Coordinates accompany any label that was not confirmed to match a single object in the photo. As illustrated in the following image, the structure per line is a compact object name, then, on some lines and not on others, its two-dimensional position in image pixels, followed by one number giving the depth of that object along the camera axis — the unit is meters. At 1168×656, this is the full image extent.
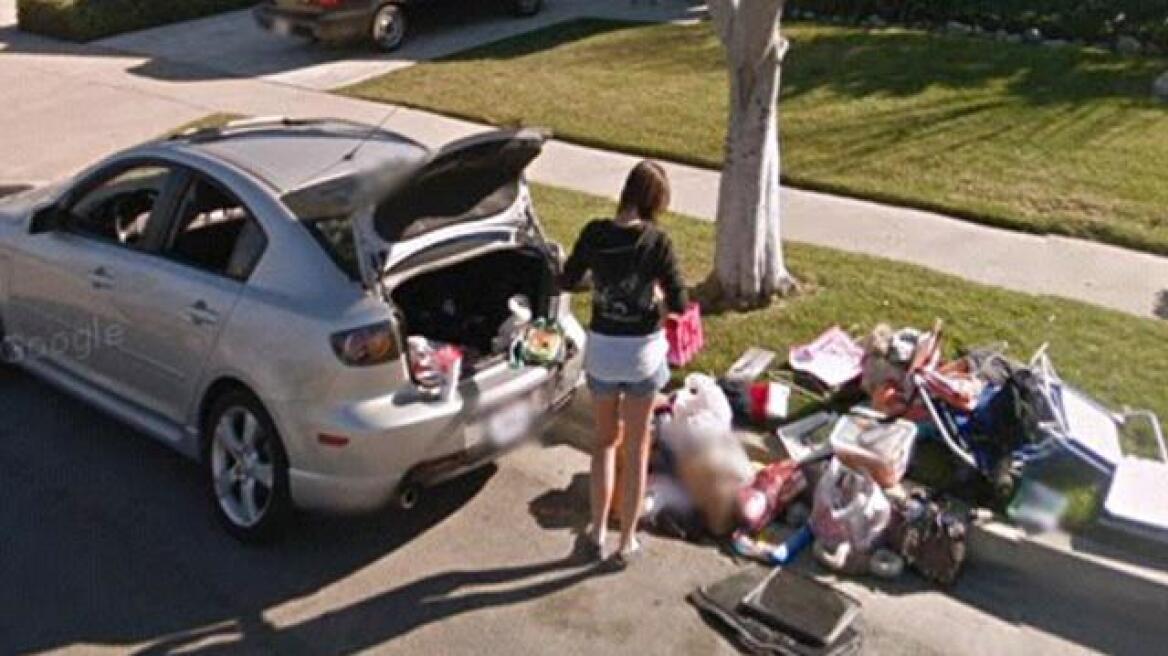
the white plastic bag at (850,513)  4.30
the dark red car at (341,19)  14.27
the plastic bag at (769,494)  4.50
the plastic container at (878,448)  4.47
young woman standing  3.97
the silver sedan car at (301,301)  4.17
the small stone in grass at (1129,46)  11.55
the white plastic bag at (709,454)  4.53
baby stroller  4.41
